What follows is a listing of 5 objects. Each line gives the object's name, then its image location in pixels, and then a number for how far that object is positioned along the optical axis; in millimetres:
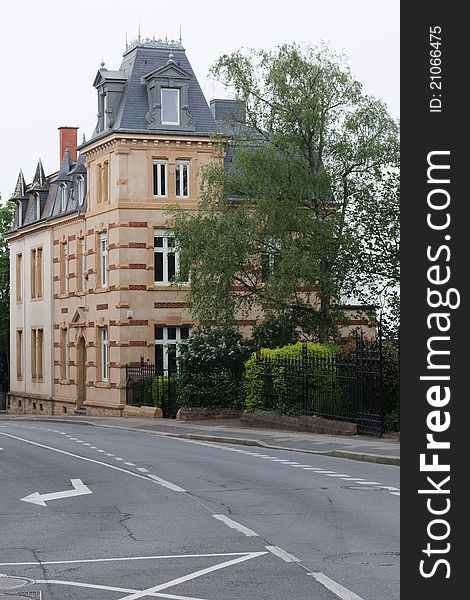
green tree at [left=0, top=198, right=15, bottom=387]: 76250
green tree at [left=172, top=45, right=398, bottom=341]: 38094
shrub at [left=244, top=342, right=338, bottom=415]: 33438
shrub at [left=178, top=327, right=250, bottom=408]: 42062
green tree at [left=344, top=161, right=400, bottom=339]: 36631
